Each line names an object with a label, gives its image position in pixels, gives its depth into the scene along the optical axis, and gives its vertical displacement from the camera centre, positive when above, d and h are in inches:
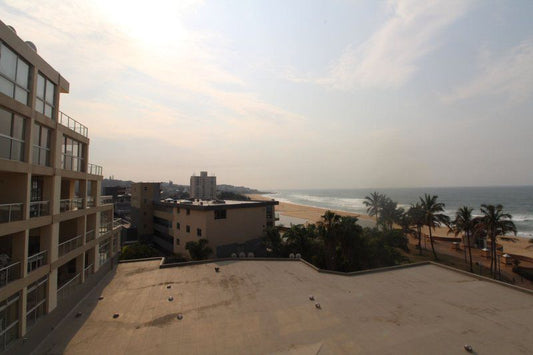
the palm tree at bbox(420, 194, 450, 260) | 1596.9 -144.1
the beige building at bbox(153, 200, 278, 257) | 1405.0 -190.4
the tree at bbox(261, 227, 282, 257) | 1333.7 -261.3
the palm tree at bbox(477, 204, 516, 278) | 1245.4 -155.6
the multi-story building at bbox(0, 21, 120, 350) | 410.0 +0.1
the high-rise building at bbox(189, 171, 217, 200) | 6953.7 +98.1
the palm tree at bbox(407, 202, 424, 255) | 1713.8 -169.7
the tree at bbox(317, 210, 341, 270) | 1182.9 -195.5
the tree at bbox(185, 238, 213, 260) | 1266.0 -287.7
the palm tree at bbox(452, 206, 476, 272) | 1381.6 -158.8
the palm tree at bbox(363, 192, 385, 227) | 2361.0 -115.2
